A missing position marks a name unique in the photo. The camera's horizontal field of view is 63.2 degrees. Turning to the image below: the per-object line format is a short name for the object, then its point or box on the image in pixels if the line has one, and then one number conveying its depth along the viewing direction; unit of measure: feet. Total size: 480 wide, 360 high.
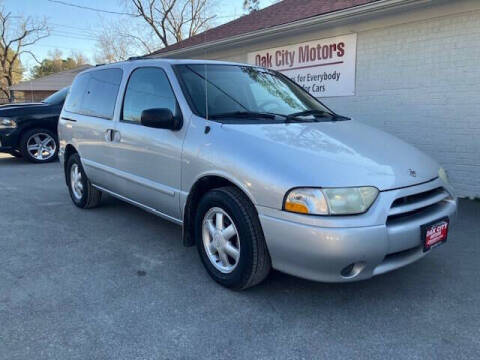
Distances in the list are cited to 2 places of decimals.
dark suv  29.40
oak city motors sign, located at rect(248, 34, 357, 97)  23.32
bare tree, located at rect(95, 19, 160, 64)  122.62
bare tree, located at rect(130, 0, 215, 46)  100.96
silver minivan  7.84
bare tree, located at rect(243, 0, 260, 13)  92.84
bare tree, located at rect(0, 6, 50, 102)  137.80
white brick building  18.42
